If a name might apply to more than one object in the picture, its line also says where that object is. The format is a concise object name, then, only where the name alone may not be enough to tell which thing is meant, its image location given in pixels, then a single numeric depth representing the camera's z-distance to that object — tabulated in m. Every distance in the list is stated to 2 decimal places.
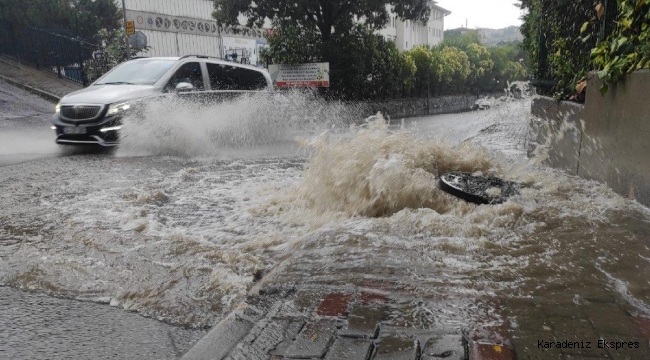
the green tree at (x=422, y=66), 29.81
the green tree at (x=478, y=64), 44.25
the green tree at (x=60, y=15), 19.86
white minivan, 8.54
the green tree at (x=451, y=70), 33.66
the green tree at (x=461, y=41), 50.80
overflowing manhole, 4.39
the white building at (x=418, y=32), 64.88
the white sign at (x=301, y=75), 20.09
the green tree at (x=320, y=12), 19.69
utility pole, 19.30
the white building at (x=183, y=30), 26.70
